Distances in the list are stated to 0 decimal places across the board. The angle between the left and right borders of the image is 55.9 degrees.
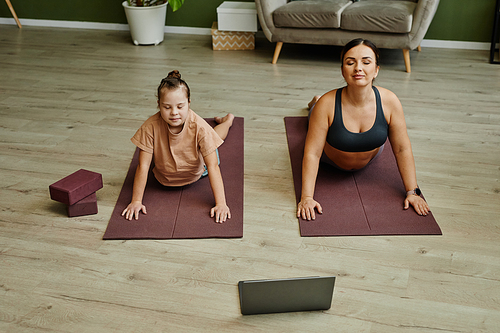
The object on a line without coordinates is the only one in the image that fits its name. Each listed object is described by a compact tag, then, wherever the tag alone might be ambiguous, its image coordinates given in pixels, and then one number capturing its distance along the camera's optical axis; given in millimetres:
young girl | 1854
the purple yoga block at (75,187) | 1824
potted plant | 4062
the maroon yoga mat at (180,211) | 1796
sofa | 3357
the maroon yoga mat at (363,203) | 1800
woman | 1900
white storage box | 3902
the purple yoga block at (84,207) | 1886
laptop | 1358
